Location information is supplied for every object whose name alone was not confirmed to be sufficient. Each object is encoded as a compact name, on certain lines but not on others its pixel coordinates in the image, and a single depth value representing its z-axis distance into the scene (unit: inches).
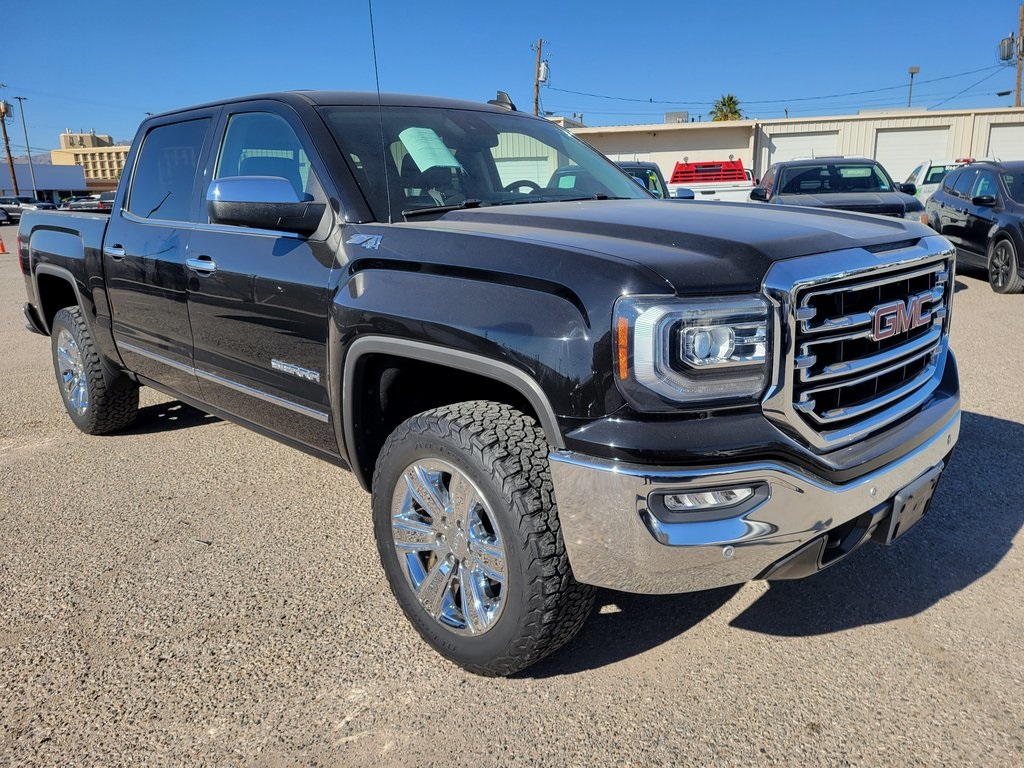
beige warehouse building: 1362.0
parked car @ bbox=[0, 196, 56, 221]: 1627.5
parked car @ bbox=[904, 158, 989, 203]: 753.1
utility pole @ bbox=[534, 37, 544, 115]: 1595.2
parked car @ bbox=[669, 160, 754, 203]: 893.8
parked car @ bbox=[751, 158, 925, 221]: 399.3
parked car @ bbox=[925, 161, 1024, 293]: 382.0
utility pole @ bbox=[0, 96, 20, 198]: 2346.5
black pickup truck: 82.7
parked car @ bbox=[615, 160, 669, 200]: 445.1
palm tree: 2298.2
